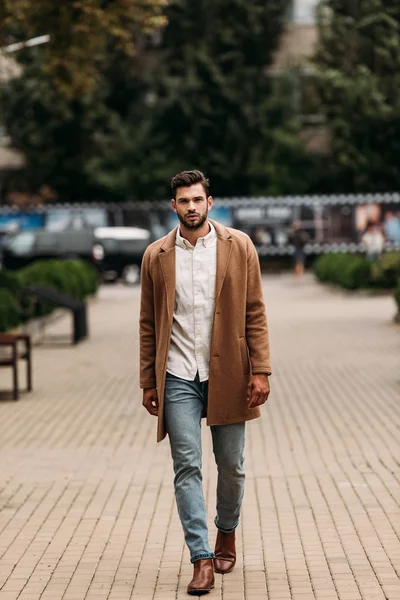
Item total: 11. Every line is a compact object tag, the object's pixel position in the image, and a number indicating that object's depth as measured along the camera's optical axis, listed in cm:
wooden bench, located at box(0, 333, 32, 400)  1424
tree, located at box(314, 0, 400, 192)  5188
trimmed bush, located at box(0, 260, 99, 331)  2055
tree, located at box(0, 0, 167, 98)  2144
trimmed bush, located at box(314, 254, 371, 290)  3462
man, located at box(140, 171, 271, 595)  645
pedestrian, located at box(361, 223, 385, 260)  4302
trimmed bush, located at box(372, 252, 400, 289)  3151
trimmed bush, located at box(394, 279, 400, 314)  2370
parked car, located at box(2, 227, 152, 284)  4550
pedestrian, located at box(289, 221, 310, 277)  4484
